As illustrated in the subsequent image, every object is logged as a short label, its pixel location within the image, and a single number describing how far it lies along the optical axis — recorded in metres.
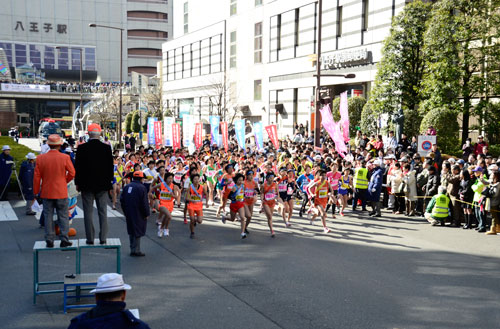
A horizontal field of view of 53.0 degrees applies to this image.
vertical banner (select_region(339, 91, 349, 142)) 20.97
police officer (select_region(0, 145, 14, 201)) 15.71
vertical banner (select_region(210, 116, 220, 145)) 25.90
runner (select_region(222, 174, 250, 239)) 12.16
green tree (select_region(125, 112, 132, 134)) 54.84
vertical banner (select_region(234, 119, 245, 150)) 24.70
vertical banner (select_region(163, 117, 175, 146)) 28.61
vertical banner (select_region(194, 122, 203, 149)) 25.55
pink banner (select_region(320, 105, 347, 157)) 19.80
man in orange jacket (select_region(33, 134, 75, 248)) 7.89
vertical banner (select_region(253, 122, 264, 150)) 23.56
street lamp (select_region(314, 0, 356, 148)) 20.56
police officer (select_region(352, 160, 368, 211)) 16.05
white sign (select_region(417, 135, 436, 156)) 17.94
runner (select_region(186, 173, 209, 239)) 11.93
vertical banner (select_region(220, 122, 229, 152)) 24.67
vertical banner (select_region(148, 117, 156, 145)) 28.83
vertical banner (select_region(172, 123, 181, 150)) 26.45
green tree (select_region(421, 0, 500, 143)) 20.30
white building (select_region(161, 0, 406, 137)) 31.67
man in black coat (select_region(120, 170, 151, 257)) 9.88
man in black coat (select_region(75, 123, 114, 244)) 7.95
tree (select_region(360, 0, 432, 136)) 22.64
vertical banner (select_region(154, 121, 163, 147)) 28.39
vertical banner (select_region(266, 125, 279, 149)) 23.80
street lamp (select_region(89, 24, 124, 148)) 37.97
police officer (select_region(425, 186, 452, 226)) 14.02
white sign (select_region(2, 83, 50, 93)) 64.80
